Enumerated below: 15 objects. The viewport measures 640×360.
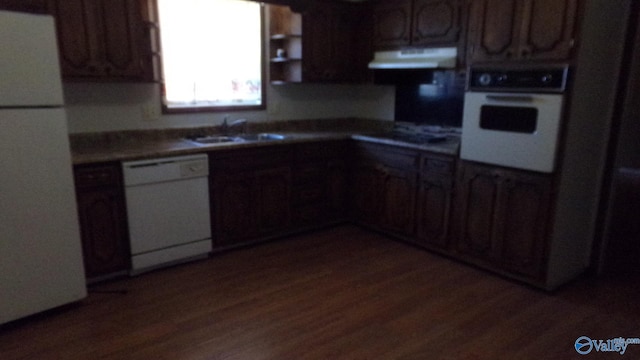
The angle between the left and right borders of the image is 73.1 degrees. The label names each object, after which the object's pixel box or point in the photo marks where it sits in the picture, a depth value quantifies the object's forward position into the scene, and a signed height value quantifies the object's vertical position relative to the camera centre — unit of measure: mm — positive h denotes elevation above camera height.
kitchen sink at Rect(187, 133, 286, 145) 3580 -374
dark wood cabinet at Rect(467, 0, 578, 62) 2547 +419
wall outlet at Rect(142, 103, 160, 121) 3445 -147
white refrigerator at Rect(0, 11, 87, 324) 2158 -449
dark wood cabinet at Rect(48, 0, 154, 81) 2742 +352
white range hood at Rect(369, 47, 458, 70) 3369 +310
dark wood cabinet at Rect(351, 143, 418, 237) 3559 -789
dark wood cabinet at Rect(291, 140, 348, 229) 3777 -794
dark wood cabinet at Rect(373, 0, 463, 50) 3367 +604
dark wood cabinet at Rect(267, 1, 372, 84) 3910 +479
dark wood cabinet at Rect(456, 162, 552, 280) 2787 -814
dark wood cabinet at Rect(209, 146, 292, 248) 3322 -793
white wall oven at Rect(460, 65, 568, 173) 2604 -120
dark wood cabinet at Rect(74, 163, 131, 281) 2719 -808
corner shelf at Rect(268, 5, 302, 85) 3908 +457
